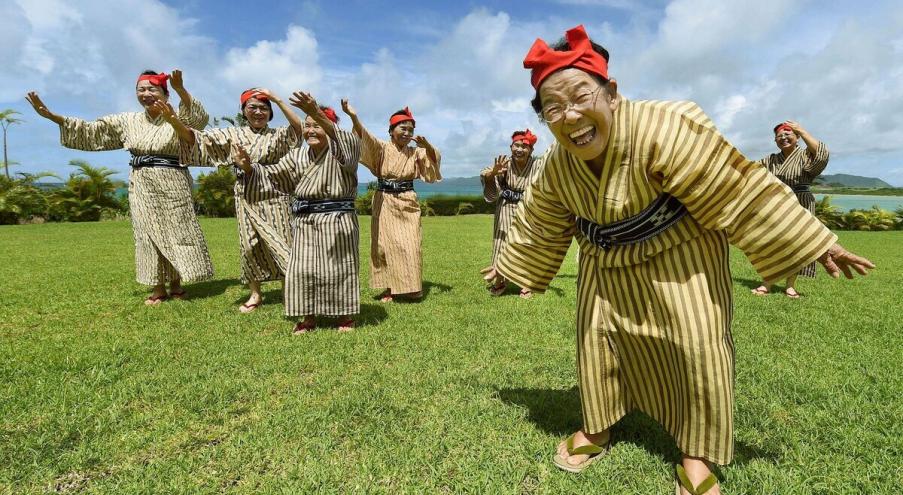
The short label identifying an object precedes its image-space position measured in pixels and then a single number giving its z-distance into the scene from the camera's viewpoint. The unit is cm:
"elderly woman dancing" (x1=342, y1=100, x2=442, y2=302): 632
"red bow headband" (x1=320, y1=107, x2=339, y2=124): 475
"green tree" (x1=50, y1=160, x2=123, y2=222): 1872
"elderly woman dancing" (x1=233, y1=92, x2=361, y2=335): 465
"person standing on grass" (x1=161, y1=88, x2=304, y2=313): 530
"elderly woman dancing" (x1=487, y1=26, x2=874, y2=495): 205
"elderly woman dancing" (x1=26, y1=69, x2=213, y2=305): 561
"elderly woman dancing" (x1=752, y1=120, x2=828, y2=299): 596
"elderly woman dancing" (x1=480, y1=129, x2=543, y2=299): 654
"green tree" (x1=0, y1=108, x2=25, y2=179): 2056
